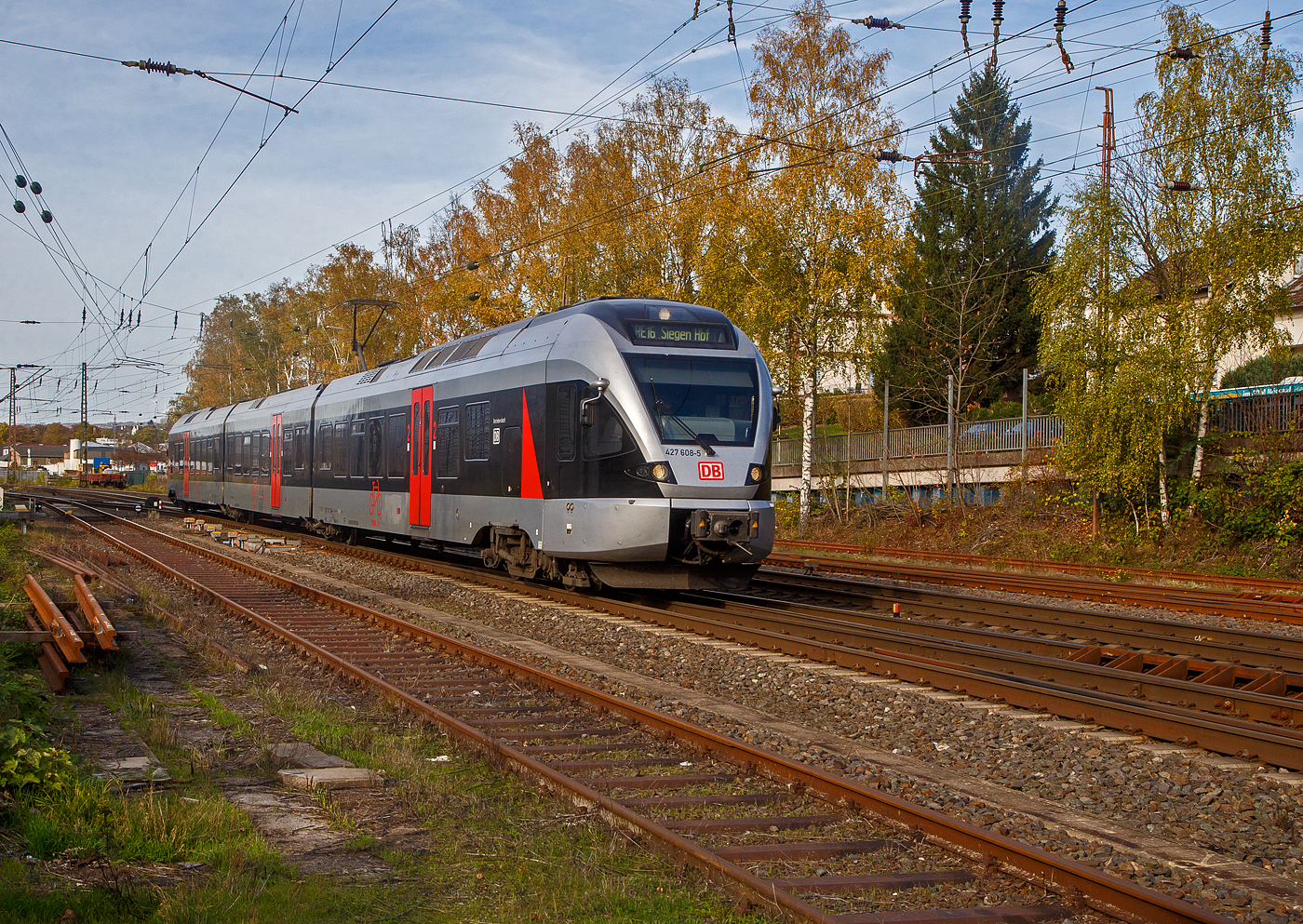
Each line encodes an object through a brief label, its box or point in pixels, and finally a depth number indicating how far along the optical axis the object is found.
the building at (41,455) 127.25
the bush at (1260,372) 24.83
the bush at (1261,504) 19.00
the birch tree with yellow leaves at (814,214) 27.48
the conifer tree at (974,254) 36.34
